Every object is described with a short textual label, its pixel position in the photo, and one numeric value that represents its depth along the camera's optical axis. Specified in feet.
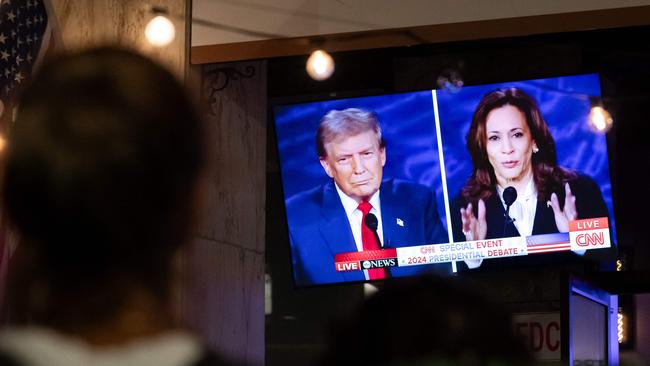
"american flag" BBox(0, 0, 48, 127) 21.29
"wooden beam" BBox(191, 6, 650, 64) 22.35
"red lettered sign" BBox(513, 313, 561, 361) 31.17
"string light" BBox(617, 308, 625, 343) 38.19
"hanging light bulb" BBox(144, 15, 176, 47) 22.68
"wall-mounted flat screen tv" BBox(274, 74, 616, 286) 27.40
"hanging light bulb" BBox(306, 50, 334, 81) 26.78
